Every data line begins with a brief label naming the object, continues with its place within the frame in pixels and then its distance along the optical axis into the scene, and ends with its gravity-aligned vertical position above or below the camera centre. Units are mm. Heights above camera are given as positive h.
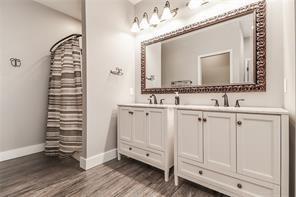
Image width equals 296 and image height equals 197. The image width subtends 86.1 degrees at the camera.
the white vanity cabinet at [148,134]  1829 -484
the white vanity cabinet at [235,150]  1179 -470
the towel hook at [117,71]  2516 +409
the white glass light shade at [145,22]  2516 +1187
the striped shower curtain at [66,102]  2359 -80
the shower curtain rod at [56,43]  2503 +955
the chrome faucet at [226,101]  1747 -56
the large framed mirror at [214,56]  1612 +504
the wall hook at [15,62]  2504 +566
